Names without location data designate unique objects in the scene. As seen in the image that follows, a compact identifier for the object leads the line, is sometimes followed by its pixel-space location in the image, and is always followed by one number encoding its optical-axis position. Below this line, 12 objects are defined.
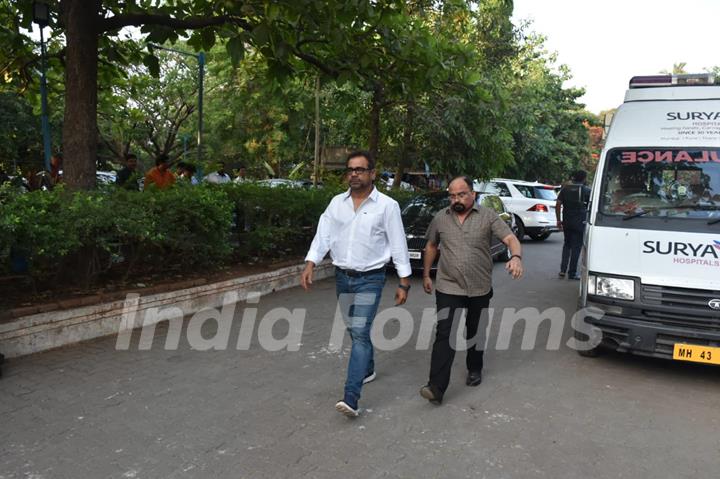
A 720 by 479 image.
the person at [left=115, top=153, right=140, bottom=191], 10.41
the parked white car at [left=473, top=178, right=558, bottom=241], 15.99
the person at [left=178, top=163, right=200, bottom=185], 9.92
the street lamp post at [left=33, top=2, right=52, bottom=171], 7.73
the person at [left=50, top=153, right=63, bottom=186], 9.72
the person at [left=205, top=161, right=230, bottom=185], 12.63
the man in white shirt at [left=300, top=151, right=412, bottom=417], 4.02
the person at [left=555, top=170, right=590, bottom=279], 9.41
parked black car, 9.55
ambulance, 4.61
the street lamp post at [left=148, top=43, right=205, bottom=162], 13.15
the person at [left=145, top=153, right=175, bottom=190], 8.92
